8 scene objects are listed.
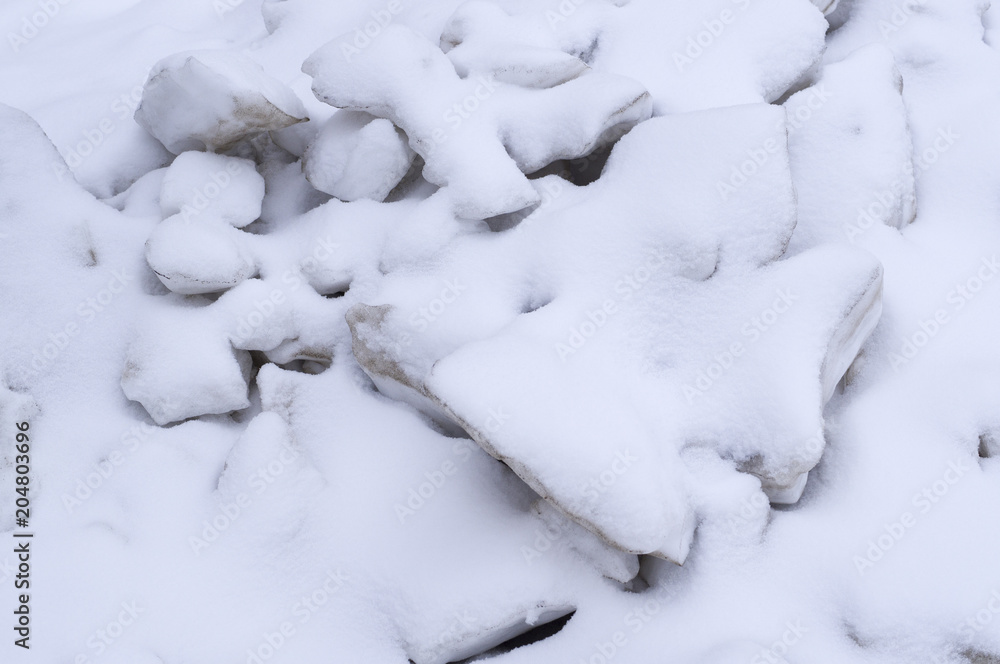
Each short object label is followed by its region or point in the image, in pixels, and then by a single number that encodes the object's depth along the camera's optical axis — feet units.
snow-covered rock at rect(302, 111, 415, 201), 7.31
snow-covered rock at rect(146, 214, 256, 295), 6.65
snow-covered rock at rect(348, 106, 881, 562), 5.16
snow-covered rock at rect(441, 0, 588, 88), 7.54
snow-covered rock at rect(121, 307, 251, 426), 6.47
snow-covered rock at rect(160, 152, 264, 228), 7.30
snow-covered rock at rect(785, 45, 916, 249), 7.06
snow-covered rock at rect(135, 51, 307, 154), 7.06
